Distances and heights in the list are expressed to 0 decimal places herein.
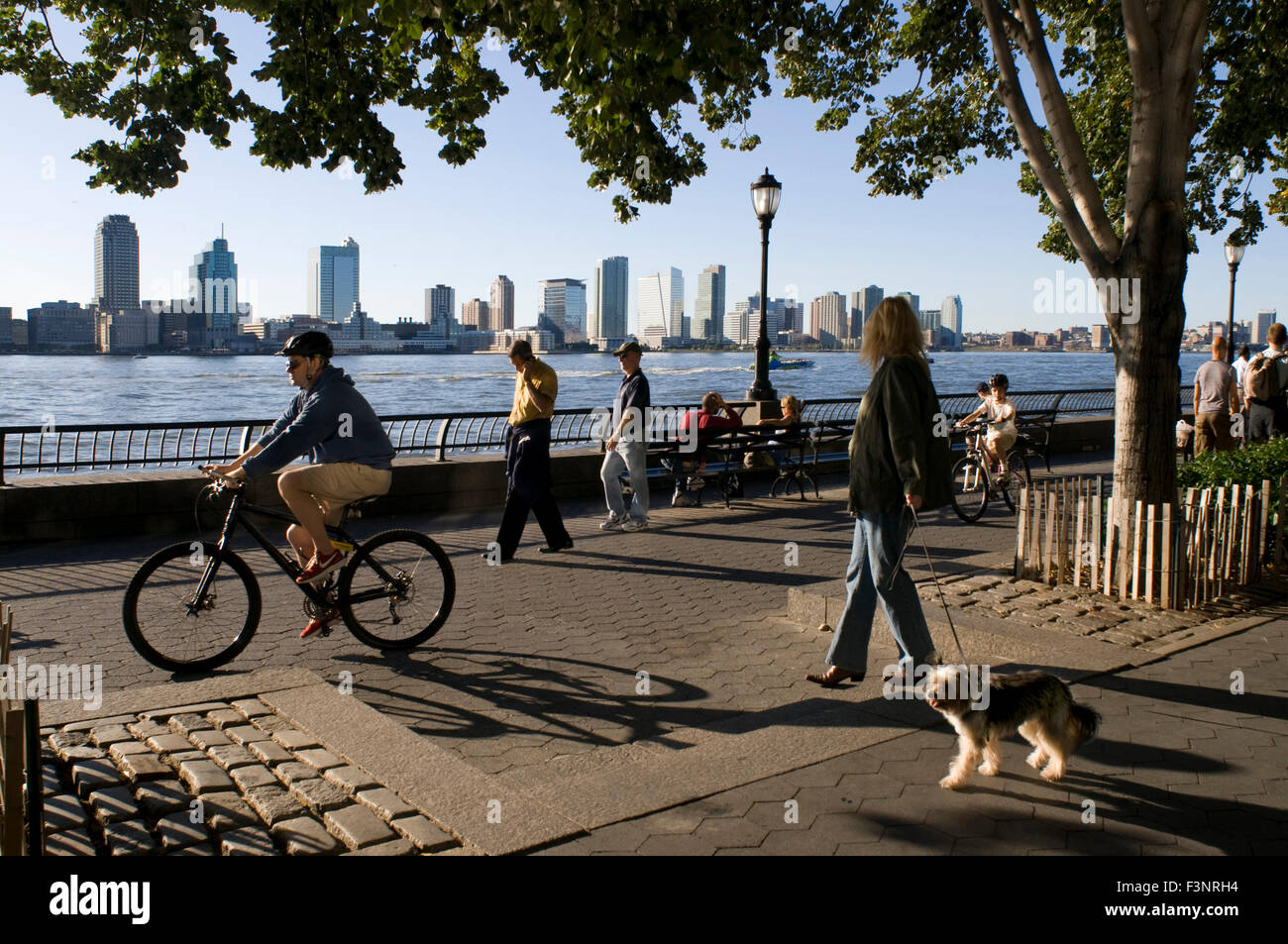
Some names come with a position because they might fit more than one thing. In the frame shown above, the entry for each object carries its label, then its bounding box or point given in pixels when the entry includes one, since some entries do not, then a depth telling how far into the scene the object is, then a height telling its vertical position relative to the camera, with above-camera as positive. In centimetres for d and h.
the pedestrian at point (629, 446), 1090 -59
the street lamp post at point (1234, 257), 2469 +316
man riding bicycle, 625 -40
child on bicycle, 1218 -44
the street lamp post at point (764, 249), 1616 +212
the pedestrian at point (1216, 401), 1297 -7
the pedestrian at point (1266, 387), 1280 +10
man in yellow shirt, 944 -62
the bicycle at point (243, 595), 598 -121
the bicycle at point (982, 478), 1193 -97
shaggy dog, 411 -123
